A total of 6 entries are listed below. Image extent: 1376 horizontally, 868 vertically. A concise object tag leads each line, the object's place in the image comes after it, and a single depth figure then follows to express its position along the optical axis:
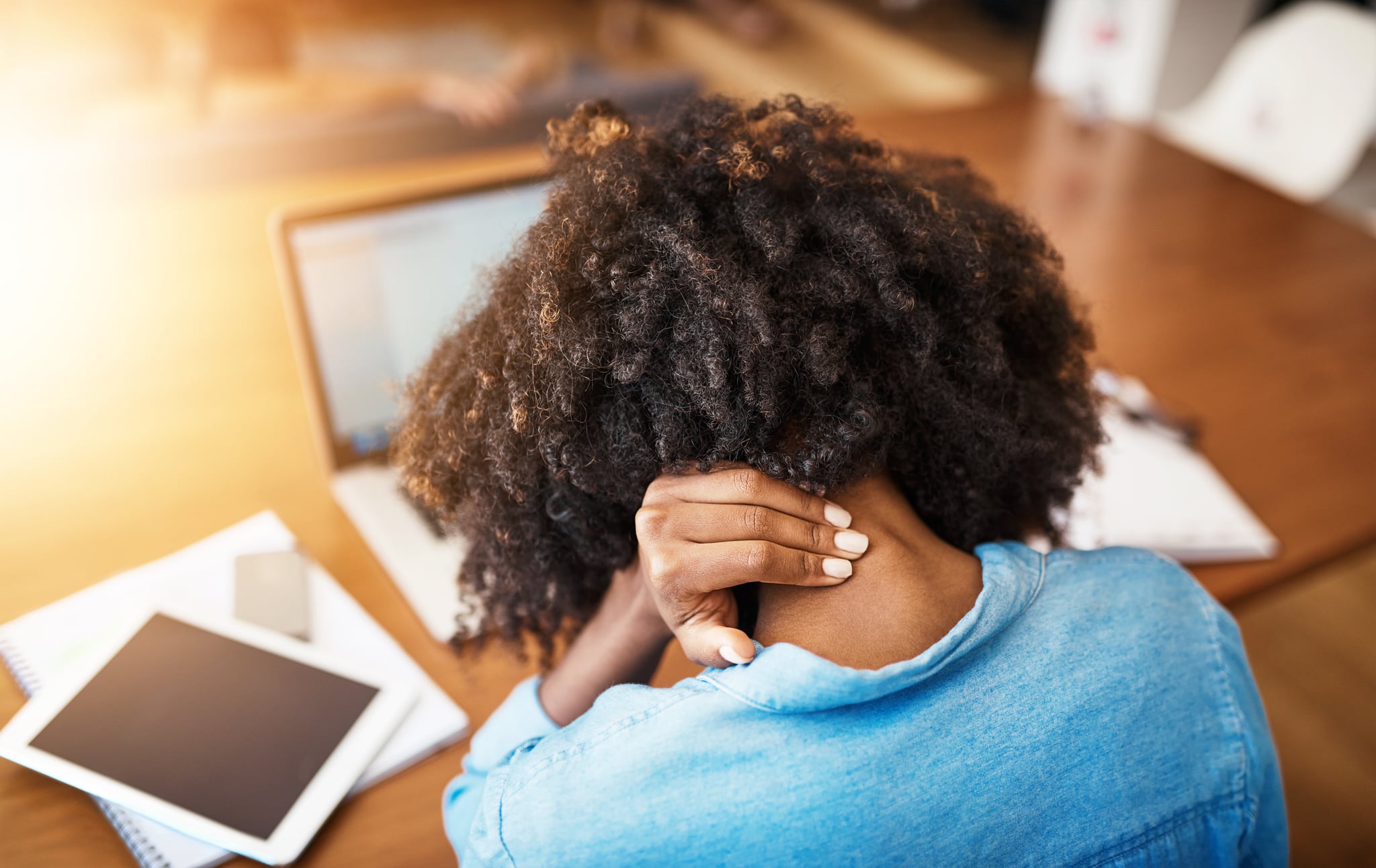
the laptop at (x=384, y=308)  1.21
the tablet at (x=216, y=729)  0.86
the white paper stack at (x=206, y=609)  0.96
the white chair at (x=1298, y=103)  2.24
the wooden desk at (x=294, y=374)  1.10
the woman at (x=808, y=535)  0.65
